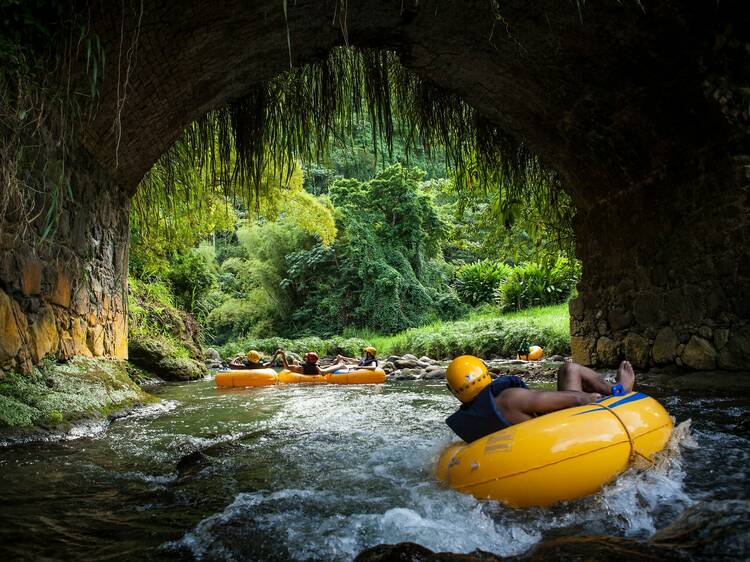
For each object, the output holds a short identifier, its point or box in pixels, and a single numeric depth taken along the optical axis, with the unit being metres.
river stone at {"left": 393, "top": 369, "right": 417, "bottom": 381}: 11.44
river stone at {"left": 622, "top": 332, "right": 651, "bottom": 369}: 5.87
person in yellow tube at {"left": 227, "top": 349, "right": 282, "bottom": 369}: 11.55
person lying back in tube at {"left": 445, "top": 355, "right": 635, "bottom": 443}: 3.20
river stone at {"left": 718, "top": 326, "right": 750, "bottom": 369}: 4.62
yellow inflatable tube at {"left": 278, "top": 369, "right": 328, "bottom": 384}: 10.75
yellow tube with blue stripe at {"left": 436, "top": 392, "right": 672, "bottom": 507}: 2.62
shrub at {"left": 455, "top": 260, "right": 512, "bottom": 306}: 22.08
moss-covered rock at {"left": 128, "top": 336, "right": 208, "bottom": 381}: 9.88
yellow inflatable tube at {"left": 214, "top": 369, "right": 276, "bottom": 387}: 9.83
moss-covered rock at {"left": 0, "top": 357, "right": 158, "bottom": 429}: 3.78
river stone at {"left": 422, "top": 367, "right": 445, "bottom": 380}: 11.13
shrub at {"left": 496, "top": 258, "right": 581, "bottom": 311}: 18.17
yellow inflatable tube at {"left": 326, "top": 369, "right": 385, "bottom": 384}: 10.68
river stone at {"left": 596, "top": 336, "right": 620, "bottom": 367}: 6.38
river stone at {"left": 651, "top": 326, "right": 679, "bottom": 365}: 5.45
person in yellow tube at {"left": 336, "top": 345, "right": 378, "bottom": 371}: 11.43
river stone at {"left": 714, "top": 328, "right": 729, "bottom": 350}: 4.80
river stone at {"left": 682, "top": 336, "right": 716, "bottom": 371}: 4.96
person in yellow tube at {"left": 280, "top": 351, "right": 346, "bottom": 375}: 11.12
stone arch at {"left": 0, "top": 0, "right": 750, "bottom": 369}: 4.10
